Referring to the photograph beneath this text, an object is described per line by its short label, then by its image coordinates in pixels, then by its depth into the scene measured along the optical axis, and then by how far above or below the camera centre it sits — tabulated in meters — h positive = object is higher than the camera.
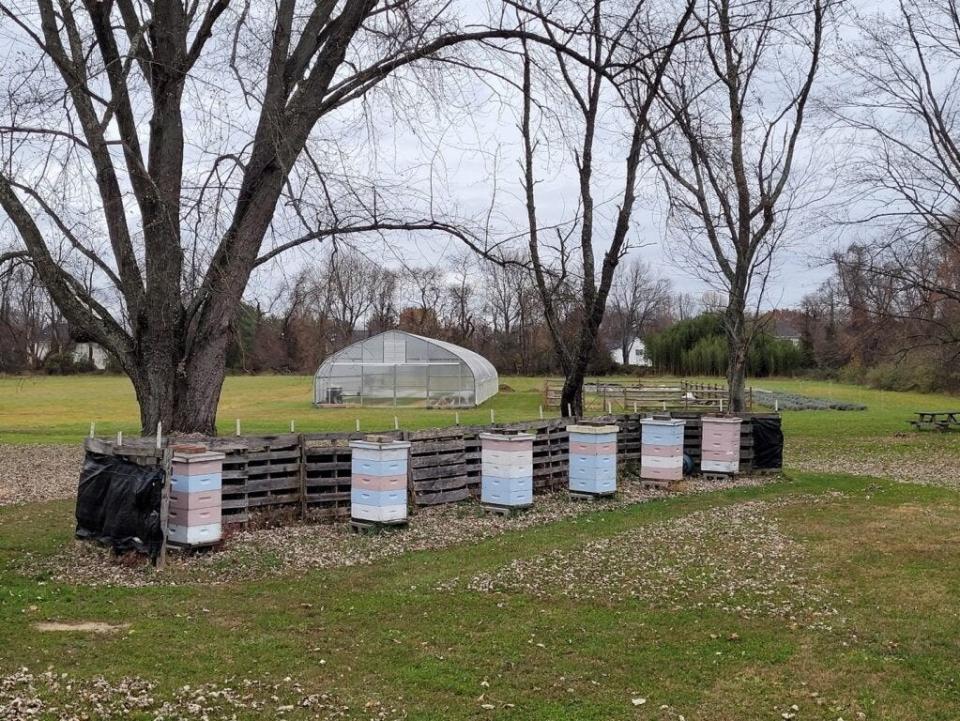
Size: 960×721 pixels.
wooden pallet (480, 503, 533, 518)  12.32 -2.02
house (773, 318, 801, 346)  112.56 +6.18
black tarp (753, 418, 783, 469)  16.94 -1.44
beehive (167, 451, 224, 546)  9.18 -1.42
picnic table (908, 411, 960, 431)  28.03 -1.59
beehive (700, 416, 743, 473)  16.12 -1.31
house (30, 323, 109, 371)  73.06 +1.03
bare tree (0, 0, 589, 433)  10.12 +2.46
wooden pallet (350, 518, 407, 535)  10.92 -2.01
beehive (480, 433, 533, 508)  12.26 -1.42
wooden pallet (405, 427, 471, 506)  12.62 -1.45
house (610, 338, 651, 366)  102.89 +2.54
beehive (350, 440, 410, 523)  10.77 -1.41
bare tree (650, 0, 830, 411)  22.47 +4.78
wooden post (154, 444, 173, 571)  8.97 -1.41
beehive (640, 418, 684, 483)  14.79 -1.31
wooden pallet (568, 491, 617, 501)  13.55 -1.97
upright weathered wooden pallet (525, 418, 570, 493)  14.37 -1.43
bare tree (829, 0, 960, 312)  22.36 +4.06
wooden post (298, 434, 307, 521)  11.58 -1.44
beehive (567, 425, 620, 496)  13.44 -1.38
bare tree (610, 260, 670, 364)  88.44 +6.58
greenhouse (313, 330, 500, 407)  38.91 -0.18
